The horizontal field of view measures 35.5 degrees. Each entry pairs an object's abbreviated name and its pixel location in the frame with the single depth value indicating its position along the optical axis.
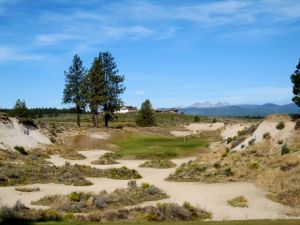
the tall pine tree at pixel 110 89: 84.12
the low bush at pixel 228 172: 33.29
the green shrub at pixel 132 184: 28.52
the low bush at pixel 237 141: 53.34
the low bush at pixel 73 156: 49.59
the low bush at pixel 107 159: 44.97
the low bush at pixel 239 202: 23.59
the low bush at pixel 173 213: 19.38
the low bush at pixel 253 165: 34.02
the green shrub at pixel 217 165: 35.78
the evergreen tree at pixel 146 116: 100.88
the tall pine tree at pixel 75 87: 85.12
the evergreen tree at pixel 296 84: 48.34
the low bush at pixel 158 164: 42.84
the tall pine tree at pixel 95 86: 82.56
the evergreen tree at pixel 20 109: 76.44
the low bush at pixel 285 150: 37.01
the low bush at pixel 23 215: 16.69
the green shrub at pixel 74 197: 23.54
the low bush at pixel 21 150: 49.66
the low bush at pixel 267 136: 46.97
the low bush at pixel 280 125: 48.20
